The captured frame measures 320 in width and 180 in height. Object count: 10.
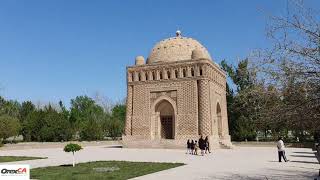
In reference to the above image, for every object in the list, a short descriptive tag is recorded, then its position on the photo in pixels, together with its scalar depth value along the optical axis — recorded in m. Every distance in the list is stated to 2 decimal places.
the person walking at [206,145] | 17.42
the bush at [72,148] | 11.10
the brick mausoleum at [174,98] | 22.29
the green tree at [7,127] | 26.10
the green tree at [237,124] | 29.08
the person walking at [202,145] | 16.50
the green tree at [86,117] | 34.54
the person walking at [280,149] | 12.32
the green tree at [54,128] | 31.13
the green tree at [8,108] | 37.09
